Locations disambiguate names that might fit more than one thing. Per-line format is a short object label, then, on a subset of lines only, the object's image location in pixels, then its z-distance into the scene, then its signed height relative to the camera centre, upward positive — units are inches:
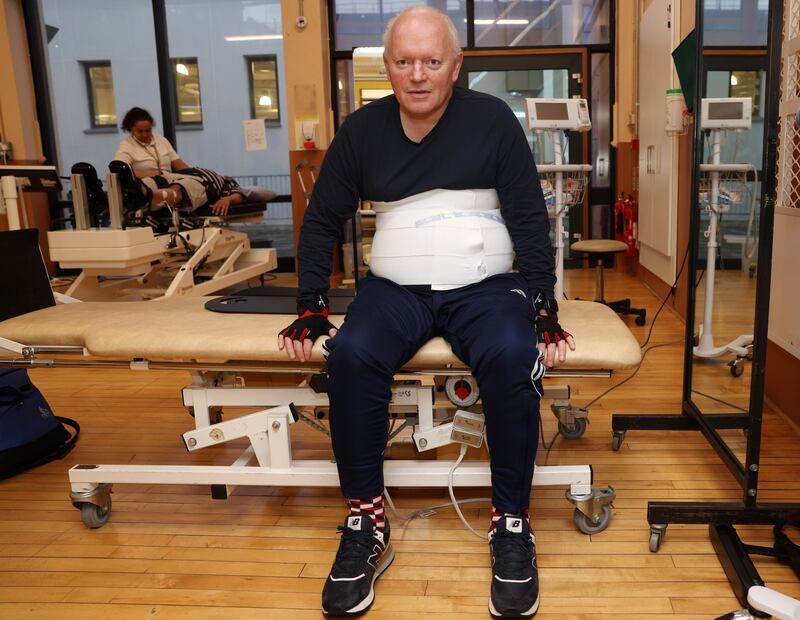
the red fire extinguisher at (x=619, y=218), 200.5 -18.8
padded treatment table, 63.5 -19.6
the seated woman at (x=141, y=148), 191.0 +5.2
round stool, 153.7 -21.6
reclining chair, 135.1 -16.8
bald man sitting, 57.3 -11.2
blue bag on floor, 81.7 -29.6
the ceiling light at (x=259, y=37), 251.2 +43.6
